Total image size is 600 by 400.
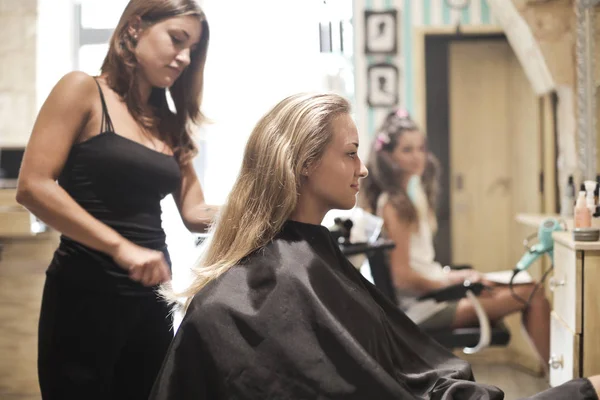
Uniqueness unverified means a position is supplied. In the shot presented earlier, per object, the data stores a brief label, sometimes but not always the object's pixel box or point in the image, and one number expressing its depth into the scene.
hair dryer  2.88
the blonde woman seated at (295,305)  1.41
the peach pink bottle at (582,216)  2.26
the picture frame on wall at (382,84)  3.96
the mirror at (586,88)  2.97
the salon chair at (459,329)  3.66
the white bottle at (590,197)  2.30
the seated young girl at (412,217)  3.82
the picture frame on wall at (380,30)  3.95
